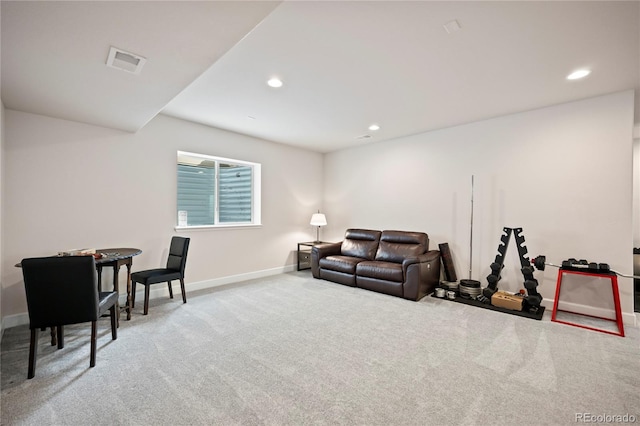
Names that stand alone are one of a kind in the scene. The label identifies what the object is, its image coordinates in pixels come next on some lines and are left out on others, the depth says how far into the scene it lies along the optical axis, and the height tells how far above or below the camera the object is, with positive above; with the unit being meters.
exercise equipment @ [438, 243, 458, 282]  4.31 -0.82
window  4.42 +0.32
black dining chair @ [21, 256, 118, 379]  2.06 -0.65
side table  5.82 -0.97
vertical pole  4.26 -0.64
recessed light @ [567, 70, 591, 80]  2.71 +1.37
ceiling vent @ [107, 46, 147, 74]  1.95 +1.10
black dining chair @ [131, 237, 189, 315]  3.28 -0.80
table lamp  5.73 -0.20
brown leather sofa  3.91 -0.85
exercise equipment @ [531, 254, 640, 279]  2.98 -0.61
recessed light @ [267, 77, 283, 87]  2.86 +1.35
